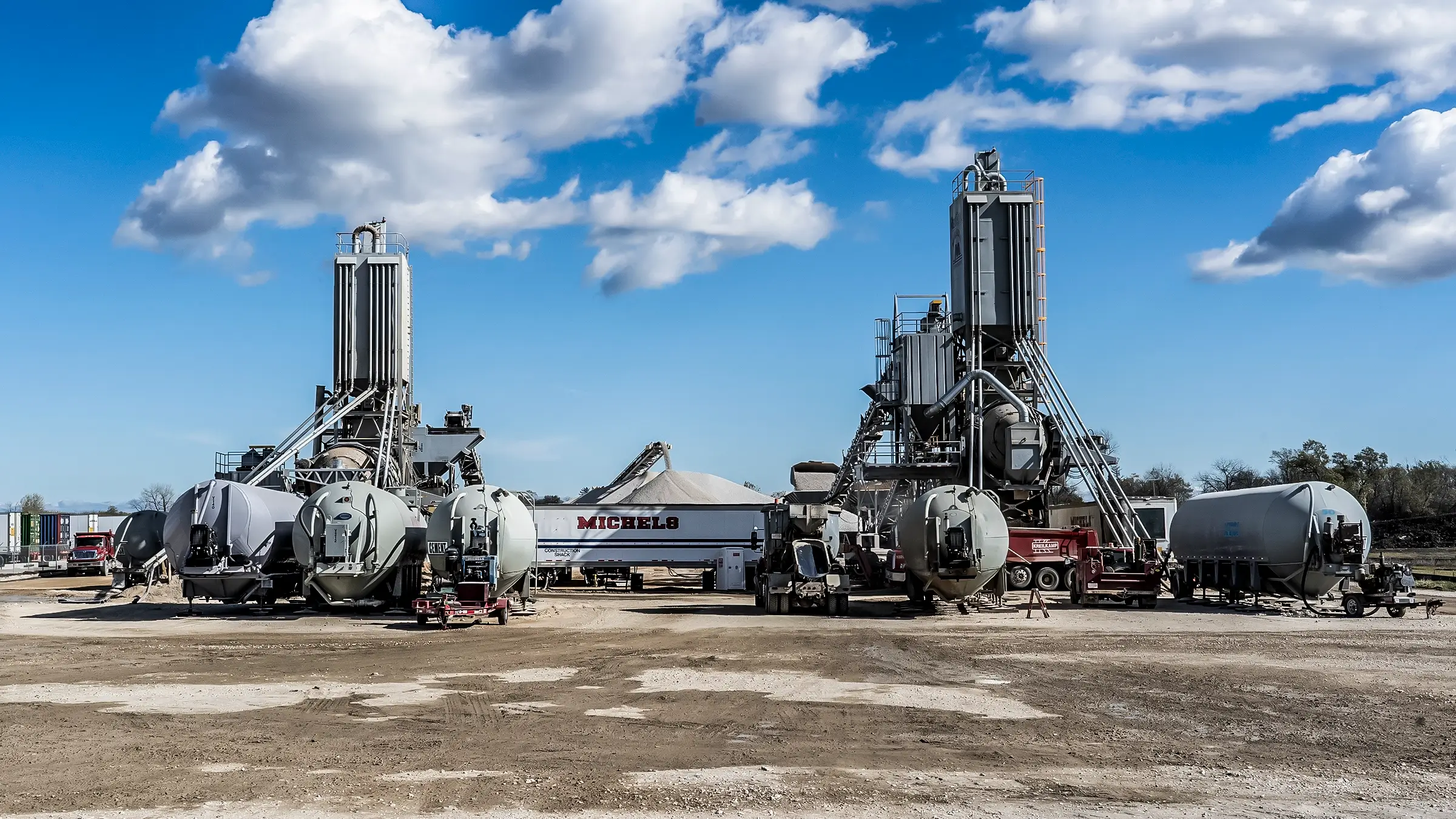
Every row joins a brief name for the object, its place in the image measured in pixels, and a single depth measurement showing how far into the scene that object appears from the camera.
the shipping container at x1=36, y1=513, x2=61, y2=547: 72.62
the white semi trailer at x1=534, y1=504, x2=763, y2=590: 41.69
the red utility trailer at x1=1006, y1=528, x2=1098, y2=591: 33.53
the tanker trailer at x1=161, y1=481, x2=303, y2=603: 28.42
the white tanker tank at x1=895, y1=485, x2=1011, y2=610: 27.30
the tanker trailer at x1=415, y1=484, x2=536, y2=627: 25.73
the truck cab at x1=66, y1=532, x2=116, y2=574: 51.00
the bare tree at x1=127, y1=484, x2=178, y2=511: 139.38
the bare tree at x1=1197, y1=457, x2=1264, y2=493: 106.25
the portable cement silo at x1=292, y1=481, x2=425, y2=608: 27.53
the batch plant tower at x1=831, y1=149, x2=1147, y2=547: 37.59
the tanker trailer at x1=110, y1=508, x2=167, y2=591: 36.62
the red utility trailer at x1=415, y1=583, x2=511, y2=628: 25.36
